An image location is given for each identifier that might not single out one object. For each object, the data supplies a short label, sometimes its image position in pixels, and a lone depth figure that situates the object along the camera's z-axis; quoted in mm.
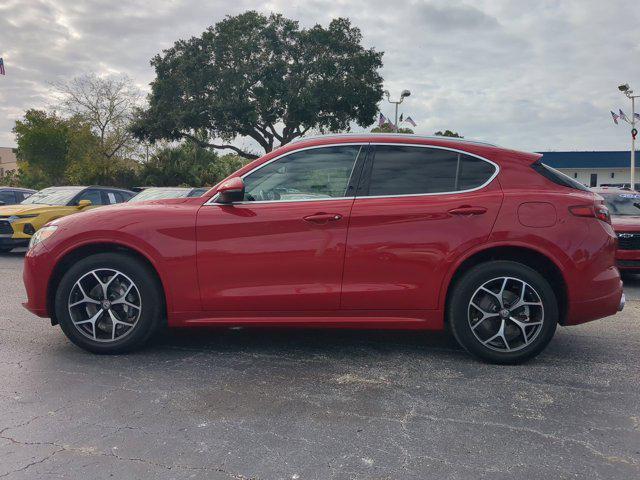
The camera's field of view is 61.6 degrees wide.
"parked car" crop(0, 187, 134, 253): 11500
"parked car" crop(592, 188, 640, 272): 8188
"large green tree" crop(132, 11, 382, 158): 33969
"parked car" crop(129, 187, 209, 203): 11094
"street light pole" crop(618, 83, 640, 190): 39194
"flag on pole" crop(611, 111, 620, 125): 41044
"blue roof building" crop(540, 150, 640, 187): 70938
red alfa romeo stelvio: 4074
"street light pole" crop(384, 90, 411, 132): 32509
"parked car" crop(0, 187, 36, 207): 14688
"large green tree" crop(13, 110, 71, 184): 39000
